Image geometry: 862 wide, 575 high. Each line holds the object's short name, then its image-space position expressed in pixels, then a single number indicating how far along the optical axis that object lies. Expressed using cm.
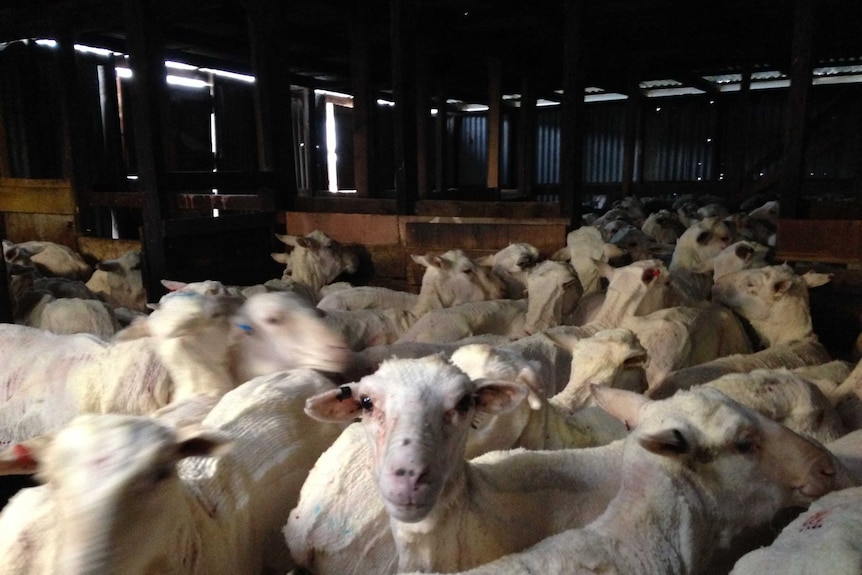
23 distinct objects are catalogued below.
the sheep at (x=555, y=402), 280
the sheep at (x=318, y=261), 703
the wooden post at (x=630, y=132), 1350
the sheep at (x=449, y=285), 588
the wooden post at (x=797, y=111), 552
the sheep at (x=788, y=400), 305
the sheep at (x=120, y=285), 652
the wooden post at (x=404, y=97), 680
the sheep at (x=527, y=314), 514
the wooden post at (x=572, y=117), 627
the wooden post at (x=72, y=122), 795
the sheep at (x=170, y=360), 312
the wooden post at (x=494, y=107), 1177
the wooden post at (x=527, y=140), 1327
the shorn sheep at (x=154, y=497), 156
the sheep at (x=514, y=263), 591
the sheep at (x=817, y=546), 154
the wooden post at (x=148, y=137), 600
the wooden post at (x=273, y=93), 743
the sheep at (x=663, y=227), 916
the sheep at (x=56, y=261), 711
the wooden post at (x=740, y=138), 1259
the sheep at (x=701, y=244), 679
